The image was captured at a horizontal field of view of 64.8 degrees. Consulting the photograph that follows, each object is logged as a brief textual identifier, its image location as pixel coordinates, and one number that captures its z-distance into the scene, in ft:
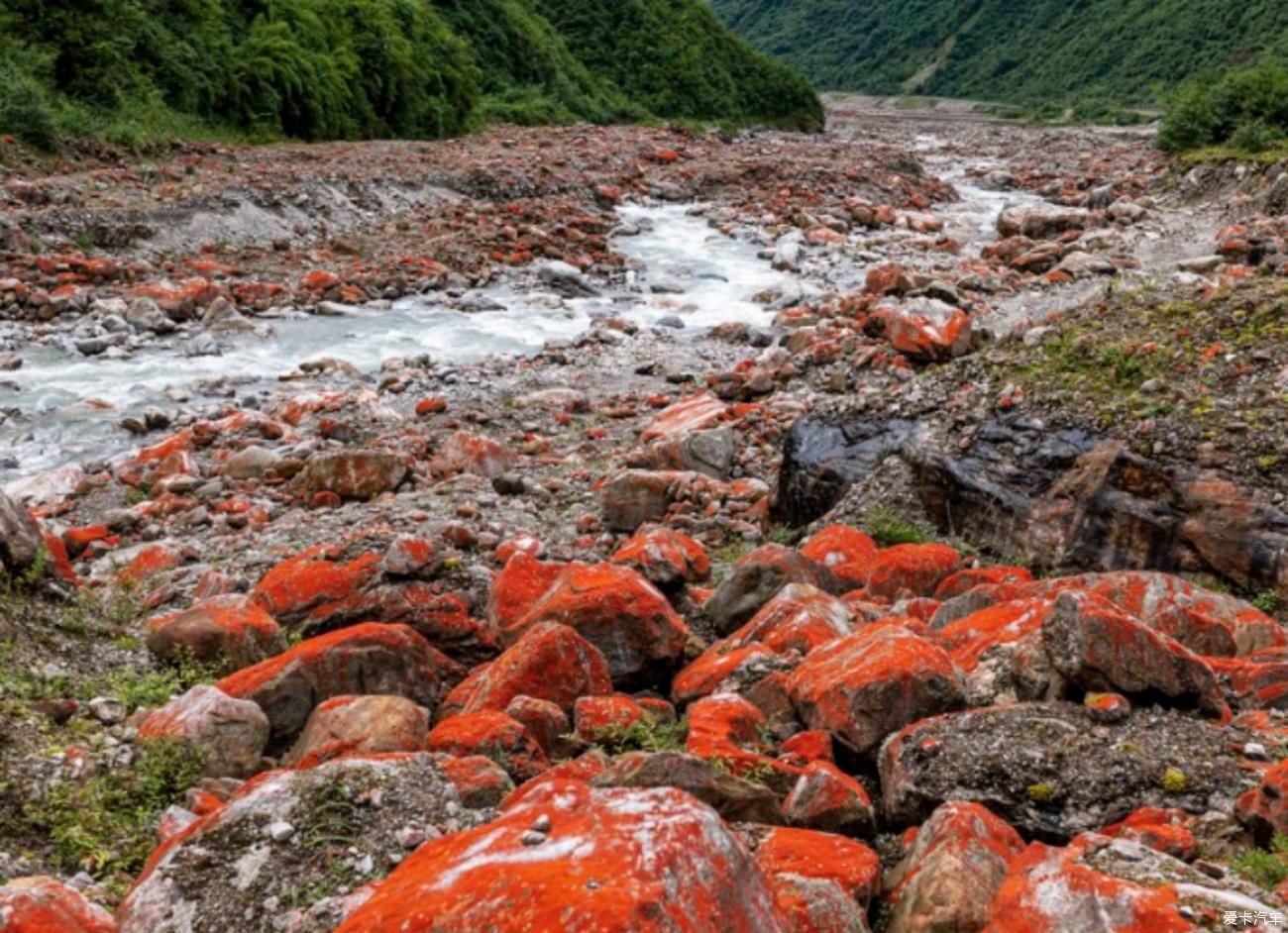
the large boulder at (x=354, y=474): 33.37
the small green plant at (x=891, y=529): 26.66
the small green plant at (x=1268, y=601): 20.93
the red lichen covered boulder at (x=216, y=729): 16.62
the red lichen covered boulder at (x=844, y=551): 24.81
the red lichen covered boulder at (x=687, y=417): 38.86
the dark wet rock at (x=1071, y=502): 22.17
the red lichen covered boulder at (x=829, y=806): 13.80
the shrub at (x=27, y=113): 66.54
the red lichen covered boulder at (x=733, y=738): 14.79
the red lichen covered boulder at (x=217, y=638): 20.77
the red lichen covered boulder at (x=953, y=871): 11.25
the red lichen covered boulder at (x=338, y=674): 18.25
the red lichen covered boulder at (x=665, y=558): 23.97
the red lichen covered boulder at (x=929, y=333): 40.75
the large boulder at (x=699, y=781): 12.94
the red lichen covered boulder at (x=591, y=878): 8.50
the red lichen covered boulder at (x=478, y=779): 13.64
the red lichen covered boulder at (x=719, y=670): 18.45
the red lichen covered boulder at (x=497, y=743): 15.53
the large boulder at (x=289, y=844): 11.64
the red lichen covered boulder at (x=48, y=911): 10.62
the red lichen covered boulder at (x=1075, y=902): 10.05
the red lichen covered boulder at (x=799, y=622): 19.29
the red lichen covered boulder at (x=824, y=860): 11.87
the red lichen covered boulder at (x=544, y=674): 18.16
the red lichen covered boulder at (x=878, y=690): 15.74
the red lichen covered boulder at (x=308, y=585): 22.84
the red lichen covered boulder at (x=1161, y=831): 12.08
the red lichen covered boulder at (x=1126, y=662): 15.02
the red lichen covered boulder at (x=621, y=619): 19.83
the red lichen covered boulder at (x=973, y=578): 22.61
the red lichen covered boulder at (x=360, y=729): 16.05
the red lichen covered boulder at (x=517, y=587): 22.21
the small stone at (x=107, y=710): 17.92
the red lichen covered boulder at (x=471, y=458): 35.42
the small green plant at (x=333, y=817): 12.51
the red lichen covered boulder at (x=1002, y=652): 16.10
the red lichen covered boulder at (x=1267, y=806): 12.01
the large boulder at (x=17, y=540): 21.16
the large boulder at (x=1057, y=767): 13.46
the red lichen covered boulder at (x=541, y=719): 16.63
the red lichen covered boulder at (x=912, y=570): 23.82
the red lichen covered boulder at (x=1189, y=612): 18.11
